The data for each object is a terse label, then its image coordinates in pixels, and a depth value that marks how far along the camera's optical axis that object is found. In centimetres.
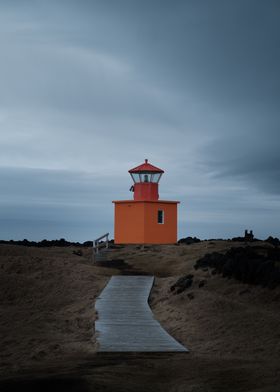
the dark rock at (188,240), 3962
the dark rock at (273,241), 3418
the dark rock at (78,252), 3296
